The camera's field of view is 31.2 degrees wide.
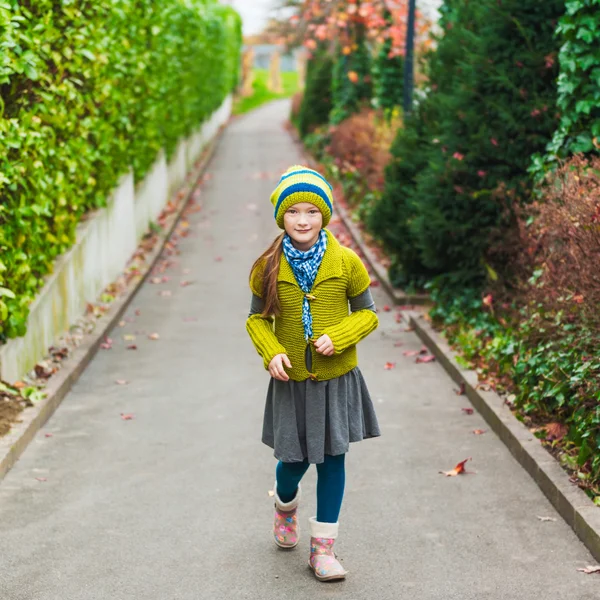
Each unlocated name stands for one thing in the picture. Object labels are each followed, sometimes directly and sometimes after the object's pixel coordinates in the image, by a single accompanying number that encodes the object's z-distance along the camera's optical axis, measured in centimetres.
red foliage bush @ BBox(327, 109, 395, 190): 1775
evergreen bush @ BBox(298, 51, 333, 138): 3169
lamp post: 1530
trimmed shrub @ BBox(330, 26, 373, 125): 2631
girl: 494
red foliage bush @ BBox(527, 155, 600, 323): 662
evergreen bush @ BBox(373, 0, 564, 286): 970
